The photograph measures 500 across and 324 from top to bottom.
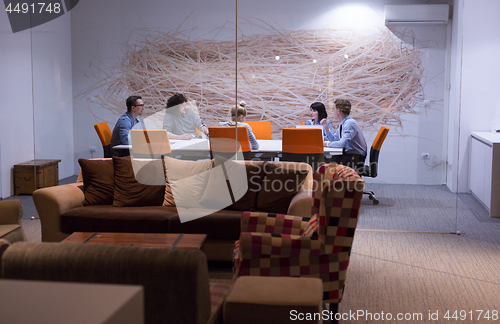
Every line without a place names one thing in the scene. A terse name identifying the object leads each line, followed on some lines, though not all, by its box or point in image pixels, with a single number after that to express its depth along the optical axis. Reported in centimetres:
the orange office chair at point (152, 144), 464
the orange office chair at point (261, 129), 457
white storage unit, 502
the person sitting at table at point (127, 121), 469
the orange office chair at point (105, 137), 479
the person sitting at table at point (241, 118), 459
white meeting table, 457
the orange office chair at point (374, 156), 448
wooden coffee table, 295
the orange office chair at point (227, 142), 461
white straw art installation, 442
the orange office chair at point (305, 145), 449
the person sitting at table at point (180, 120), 465
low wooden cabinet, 503
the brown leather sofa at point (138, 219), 345
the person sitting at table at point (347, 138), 448
